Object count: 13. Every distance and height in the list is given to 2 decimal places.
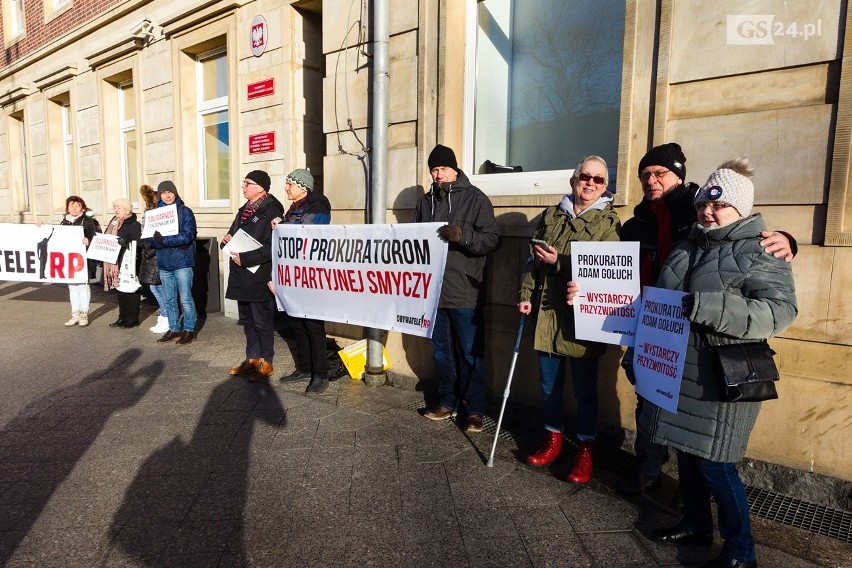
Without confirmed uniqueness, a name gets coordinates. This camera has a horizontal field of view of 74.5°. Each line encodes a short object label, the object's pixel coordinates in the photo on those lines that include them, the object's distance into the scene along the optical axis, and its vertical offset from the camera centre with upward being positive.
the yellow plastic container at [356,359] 5.30 -1.32
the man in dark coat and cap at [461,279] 4.02 -0.43
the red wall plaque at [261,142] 7.27 +0.98
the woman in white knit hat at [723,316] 2.27 -0.37
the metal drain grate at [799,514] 2.92 -1.57
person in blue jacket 6.43 -0.58
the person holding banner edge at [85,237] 7.58 -0.31
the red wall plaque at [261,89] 7.23 +1.67
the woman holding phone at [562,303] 3.28 -0.51
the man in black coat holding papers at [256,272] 5.10 -0.51
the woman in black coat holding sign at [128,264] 7.23 -0.67
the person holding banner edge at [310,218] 4.95 +0.00
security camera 8.87 +2.97
